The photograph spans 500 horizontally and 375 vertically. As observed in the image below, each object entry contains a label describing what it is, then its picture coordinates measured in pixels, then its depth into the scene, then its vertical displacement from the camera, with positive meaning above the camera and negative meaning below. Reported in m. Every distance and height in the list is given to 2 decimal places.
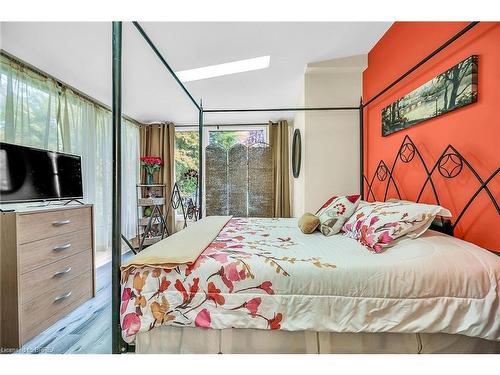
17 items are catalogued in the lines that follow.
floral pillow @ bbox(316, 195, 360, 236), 1.91 -0.22
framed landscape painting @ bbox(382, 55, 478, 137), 1.38 +0.59
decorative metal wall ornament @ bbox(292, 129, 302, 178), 3.68 +0.52
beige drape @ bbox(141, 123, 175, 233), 4.94 +0.78
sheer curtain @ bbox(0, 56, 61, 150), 2.35 +0.82
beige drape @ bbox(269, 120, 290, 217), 4.73 +0.37
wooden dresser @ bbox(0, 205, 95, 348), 1.63 -0.60
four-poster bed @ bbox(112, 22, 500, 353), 1.15 -0.47
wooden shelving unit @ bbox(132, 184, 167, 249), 4.39 -0.36
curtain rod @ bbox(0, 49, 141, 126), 2.38 +1.24
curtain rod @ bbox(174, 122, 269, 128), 4.97 +1.24
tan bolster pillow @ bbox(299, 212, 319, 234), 1.94 -0.30
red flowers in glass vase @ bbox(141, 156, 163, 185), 4.60 +0.41
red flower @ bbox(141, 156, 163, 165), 4.59 +0.49
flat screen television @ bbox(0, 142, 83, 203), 1.84 +0.10
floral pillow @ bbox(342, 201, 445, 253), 1.36 -0.21
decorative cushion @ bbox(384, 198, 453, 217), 1.37 -0.15
